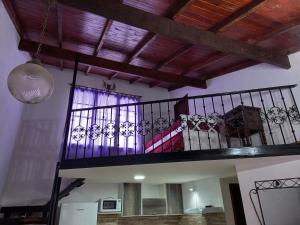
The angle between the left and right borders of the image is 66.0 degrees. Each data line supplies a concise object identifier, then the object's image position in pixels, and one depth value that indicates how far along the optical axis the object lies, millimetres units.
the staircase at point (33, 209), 4361
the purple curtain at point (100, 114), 5512
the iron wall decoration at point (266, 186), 3611
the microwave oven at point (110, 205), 5133
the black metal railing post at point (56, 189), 3785
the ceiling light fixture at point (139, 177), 4894
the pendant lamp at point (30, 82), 2018
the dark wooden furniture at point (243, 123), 4336
